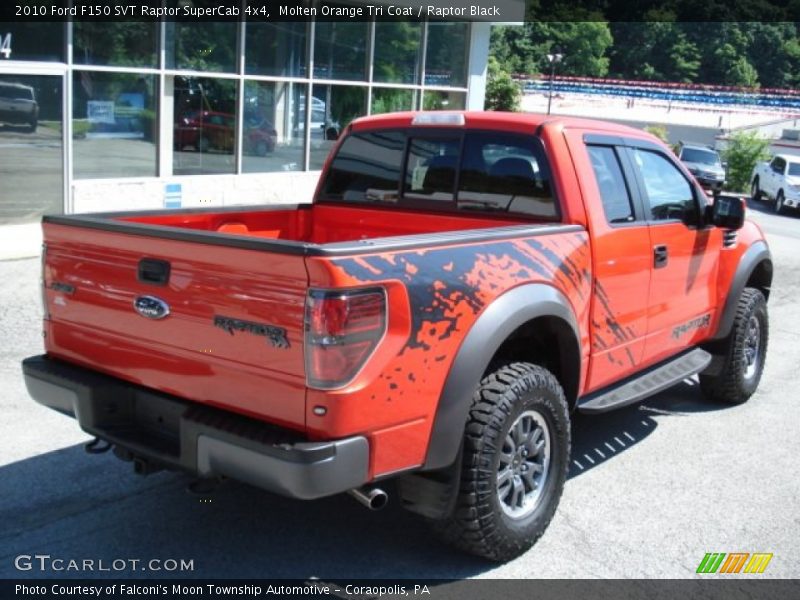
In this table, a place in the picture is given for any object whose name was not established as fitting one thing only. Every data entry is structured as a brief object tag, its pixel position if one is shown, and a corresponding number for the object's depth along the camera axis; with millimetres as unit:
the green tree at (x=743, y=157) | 31234
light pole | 56934
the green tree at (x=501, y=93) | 39406
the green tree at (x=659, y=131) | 44841
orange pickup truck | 3180
